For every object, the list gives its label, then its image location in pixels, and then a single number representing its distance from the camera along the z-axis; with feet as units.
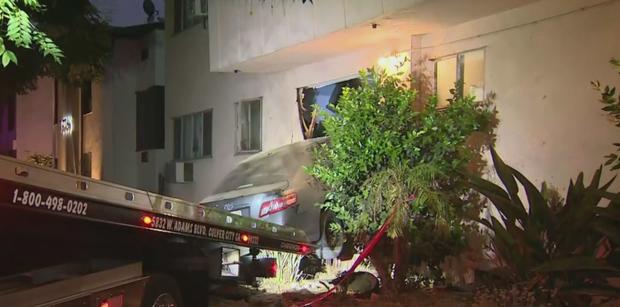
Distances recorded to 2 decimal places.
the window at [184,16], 46.83
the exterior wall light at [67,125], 68.94
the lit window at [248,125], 39.99
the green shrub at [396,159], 21.88
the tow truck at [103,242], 14.16
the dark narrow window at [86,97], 64.80
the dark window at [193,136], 45.50
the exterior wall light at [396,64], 27.22
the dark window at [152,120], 53.60
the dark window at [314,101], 33.32
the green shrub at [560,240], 15.61
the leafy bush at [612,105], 17.88
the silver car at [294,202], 25.63
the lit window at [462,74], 24.90
